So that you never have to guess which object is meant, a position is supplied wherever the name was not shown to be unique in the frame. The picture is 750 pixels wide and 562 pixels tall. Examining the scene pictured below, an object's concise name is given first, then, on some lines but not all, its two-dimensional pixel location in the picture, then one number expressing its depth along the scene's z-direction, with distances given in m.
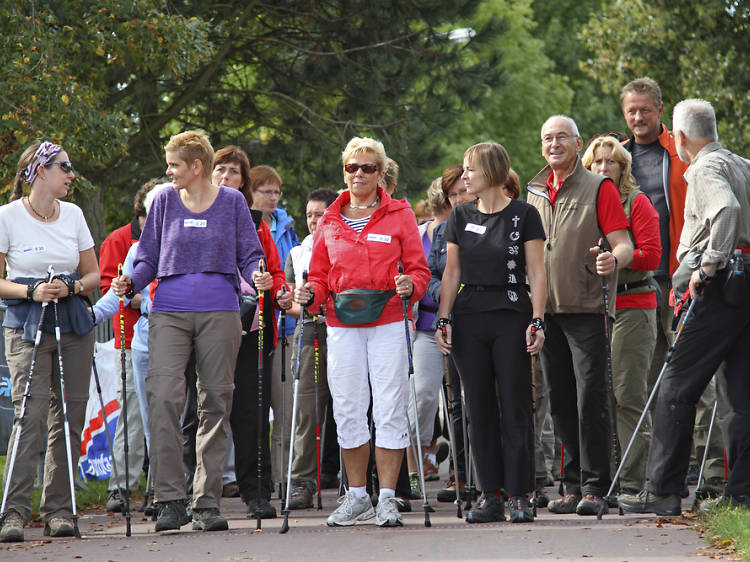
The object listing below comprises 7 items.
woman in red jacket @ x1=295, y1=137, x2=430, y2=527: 14.69
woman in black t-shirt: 14.68
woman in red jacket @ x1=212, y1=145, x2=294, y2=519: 15.77
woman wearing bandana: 14.52
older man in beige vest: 15.23
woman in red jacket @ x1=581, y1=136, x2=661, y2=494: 15.95
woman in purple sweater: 14.31
